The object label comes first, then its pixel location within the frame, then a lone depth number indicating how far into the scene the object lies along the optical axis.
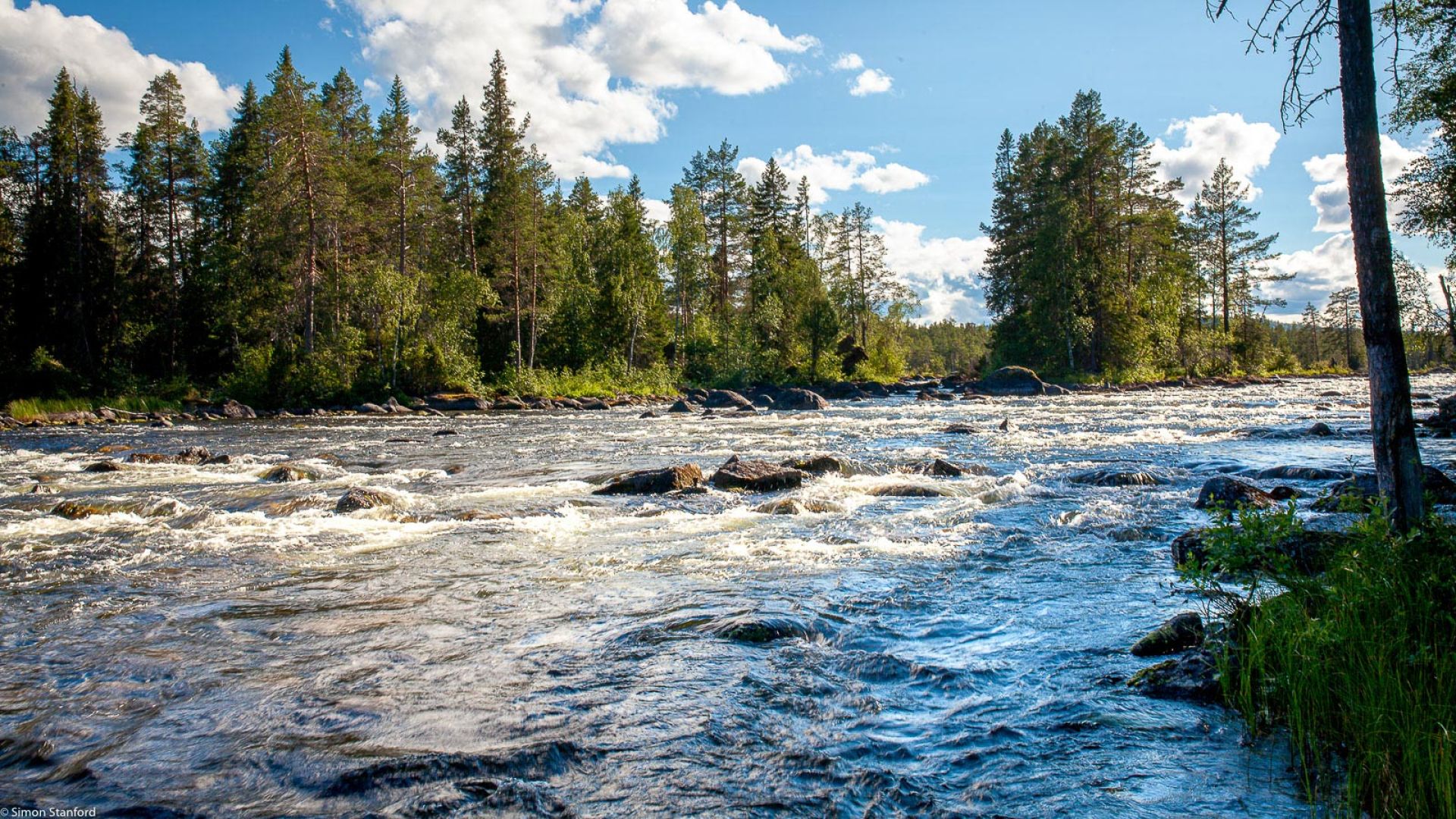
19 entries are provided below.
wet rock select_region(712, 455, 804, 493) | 13.27
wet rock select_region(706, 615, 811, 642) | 6.09
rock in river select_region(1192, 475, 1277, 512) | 10.12
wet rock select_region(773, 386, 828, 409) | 38.41
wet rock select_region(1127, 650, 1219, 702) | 4.70
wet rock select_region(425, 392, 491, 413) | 36.88
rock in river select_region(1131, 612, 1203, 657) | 5.41
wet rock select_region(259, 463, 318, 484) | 14.34
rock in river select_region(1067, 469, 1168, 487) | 12.99
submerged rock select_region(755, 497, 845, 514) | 11.19
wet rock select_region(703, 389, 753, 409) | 40.10
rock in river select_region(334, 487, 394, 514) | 11.24
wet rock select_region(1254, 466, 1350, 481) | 12.71
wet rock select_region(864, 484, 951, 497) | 12.54
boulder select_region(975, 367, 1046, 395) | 45.75
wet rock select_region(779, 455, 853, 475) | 14.66
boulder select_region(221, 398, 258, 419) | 31.58
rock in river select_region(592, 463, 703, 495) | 13.16
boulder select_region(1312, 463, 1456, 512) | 9.55
